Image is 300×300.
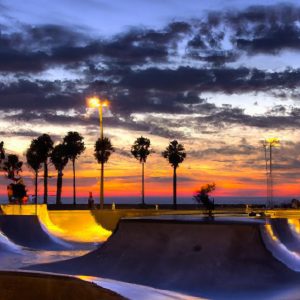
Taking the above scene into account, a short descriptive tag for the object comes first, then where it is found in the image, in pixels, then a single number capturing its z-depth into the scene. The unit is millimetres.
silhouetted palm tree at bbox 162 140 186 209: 67916
